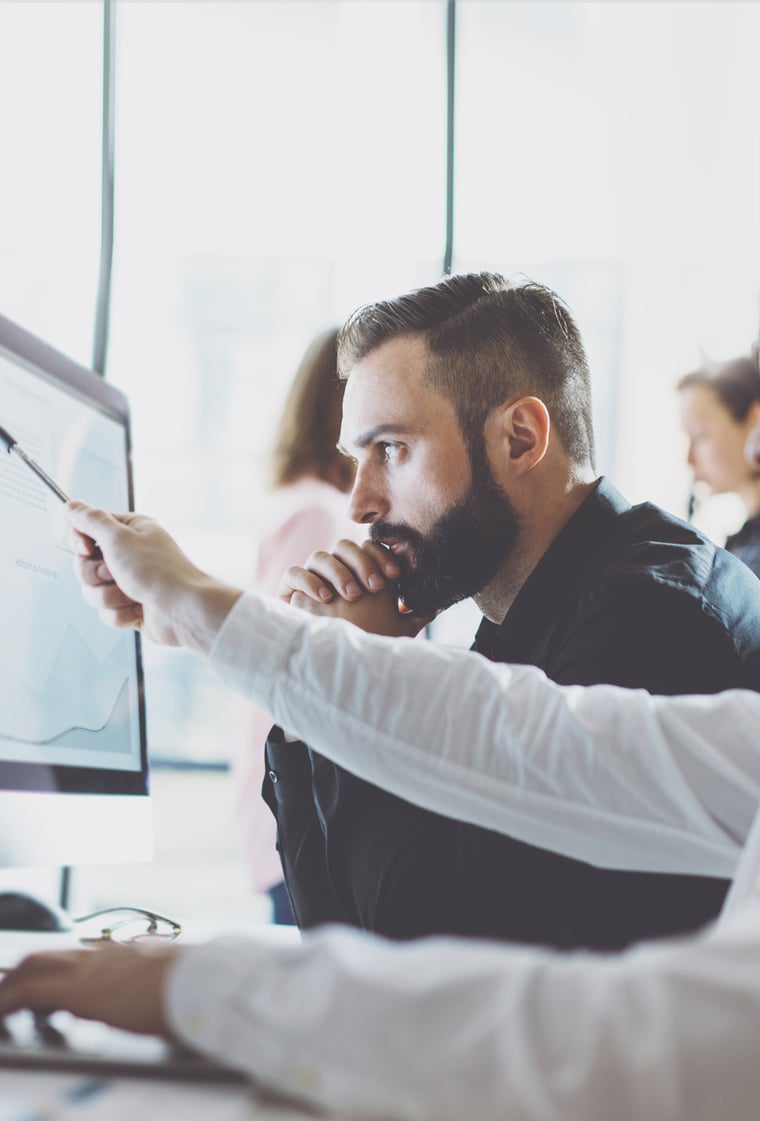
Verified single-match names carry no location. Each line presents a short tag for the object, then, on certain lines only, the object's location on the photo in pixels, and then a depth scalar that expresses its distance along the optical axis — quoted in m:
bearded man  0.97
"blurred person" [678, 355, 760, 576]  2.46
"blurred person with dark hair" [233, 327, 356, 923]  2.13
